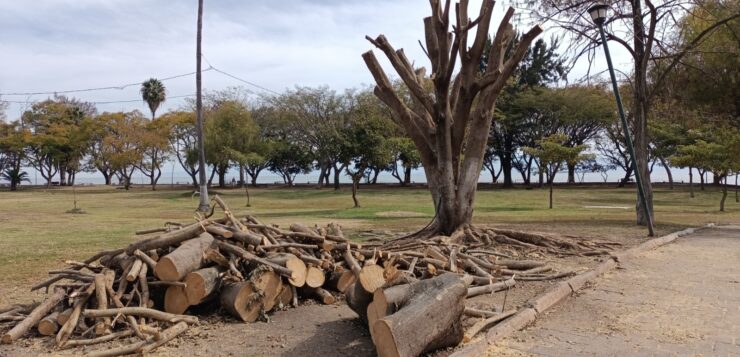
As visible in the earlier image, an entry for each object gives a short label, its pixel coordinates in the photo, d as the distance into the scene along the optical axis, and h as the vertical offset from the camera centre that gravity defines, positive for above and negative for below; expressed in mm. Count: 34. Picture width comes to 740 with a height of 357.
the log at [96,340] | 4961 -1418
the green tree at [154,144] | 54312 +3722
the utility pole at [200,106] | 24078 +3303
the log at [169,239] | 5934 -616
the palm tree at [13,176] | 62750 +788
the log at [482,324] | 5003 -1380
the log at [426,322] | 4113 -1094
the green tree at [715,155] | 21223 +1098
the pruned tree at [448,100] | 11828 +1752
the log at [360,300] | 5398 -1165
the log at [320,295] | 6535 -1348
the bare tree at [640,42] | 15984 +4120
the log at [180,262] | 5530 -805
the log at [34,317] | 5027 -1270
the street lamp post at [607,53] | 12125 +2867
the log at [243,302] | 5660 -1229
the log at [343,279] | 6668 -1185
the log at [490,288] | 6566 -1328
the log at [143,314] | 5160 -1241
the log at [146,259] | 5723 -792
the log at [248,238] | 6316 -646
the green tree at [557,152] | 28859 +1453
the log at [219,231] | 6238 -557
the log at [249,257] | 5898 -812
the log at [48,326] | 5238 -1350
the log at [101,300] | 5139 -1130
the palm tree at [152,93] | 61688 +9980
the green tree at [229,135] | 44188 +3777
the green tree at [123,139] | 54031 +4258
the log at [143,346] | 4676 -1422
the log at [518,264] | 8453 -1278
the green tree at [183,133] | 54844 +4989
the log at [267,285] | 5750 -1094
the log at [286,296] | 6173 -1285
